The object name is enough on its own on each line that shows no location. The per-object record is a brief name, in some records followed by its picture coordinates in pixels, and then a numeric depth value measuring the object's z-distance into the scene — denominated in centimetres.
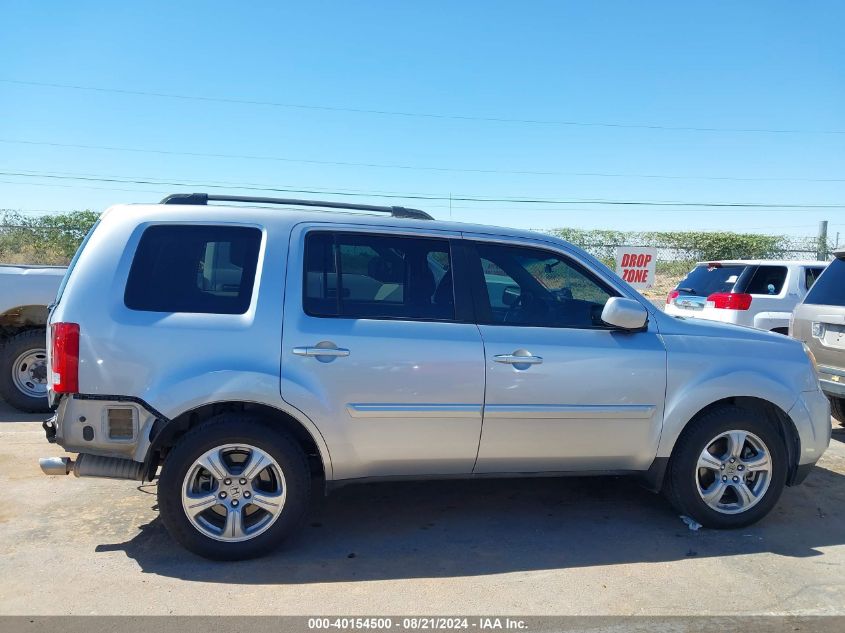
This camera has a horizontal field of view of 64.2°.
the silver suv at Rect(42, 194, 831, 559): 362
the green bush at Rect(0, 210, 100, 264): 1914
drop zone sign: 1381
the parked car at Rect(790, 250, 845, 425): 632
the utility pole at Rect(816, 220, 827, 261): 2328
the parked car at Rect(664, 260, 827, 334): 940
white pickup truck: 689
